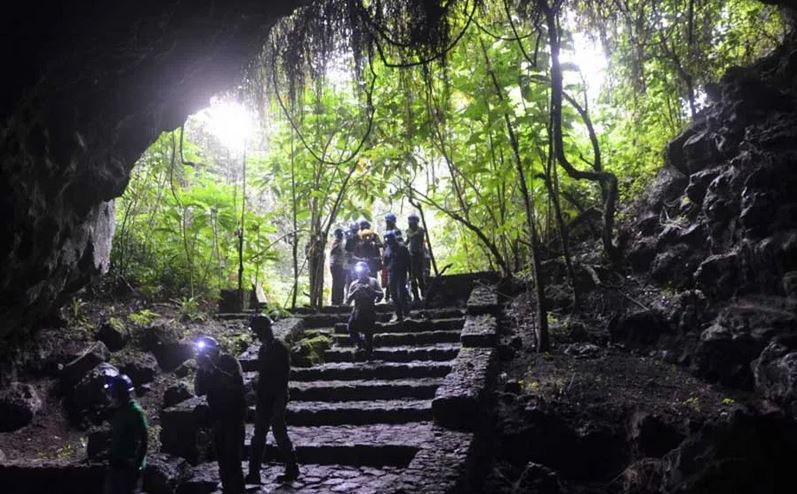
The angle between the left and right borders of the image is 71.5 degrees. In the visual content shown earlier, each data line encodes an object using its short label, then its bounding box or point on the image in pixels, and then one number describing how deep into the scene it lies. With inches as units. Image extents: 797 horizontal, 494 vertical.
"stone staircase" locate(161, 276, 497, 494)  222.1
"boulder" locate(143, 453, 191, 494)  224.5
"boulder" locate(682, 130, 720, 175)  342.6
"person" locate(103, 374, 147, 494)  181.2
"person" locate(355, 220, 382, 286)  477.7
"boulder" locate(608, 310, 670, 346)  311.4
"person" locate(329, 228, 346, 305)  502.0
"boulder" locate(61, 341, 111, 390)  302.2
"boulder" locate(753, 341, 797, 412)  218.4
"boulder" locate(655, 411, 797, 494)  179.9
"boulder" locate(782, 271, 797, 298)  254.4
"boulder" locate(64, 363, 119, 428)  291.3
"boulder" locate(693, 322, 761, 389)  250.7
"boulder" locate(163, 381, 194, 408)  296.8
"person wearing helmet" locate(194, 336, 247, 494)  197.5
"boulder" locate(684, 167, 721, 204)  334.0
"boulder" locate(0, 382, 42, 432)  269.3
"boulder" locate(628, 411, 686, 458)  222.5
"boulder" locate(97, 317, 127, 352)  339.9
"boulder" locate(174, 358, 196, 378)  338.6
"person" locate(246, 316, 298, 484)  222.2
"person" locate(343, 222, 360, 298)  480.7
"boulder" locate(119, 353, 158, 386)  325.4
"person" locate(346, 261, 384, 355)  356.5
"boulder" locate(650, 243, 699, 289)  326.3
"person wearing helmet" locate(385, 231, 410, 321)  401.1
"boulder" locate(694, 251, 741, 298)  289.6
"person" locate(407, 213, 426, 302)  440.1
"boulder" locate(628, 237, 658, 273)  365.1
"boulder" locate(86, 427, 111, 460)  245.6
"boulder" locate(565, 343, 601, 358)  315.3
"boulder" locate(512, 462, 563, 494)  216.8
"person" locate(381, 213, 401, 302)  414.0
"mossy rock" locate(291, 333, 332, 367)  357.4
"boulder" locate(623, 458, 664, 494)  205.9
